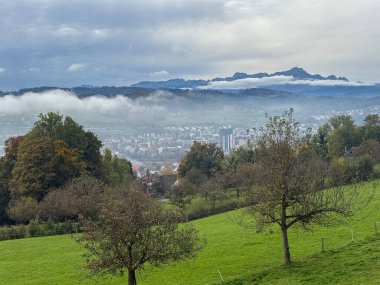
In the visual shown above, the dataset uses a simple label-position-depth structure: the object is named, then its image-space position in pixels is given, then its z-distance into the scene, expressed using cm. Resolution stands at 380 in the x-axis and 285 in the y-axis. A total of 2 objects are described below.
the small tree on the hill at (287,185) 2323
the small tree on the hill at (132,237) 2028
